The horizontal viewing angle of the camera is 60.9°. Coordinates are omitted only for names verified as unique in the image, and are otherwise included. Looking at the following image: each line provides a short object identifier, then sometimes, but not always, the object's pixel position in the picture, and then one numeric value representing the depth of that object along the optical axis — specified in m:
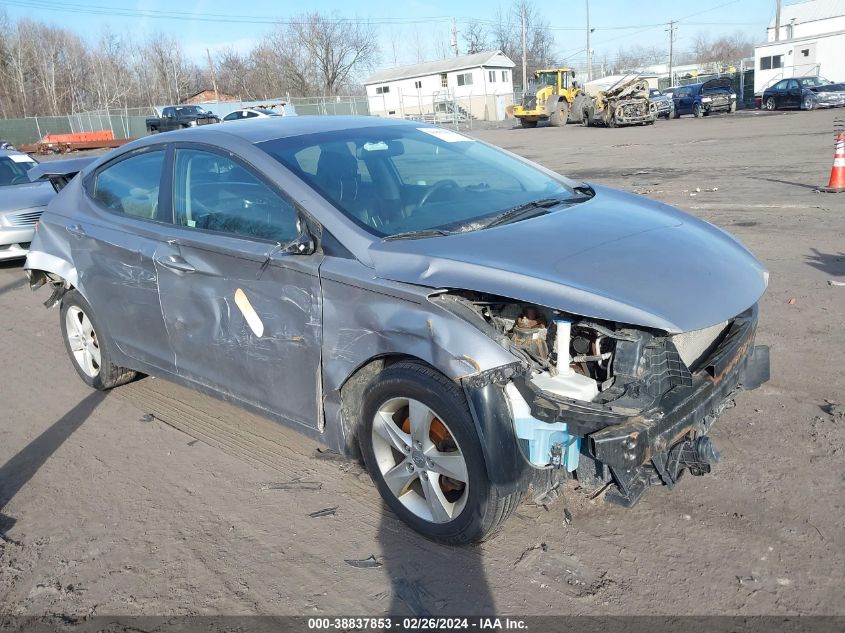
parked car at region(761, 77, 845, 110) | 32.22
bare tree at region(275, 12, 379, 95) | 76.56
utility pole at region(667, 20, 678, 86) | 77.86
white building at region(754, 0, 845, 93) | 41.44
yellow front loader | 36.97
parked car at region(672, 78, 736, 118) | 34.50
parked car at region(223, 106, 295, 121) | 32.80
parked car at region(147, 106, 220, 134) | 36.33
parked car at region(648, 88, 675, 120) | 34.91
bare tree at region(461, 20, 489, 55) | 88.81
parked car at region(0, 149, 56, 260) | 9.95
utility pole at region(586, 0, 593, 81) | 58.78
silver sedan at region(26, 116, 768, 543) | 2.79
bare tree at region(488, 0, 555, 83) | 89.44
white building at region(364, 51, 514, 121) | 54.84
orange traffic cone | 10.31
